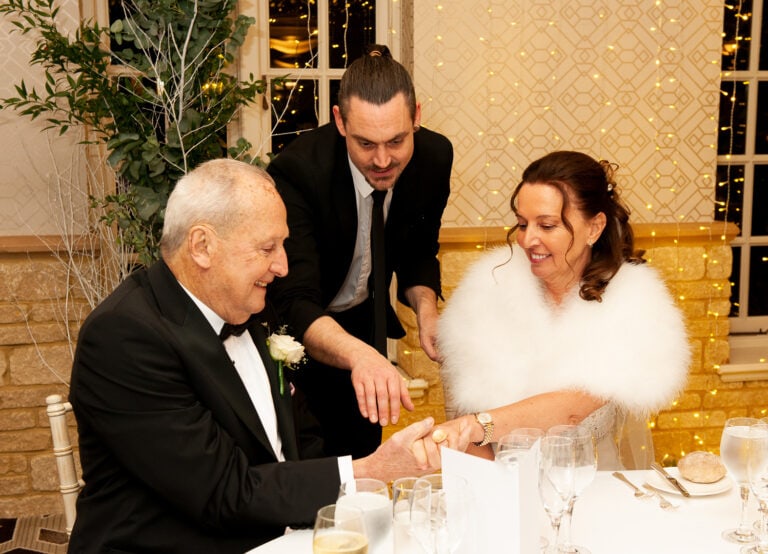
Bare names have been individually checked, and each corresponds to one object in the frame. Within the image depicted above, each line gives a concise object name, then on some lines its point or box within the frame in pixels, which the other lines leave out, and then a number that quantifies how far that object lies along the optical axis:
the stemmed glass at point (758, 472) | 1.50
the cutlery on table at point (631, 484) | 1.75
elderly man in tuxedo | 1.69
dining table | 1.53
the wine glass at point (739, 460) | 1.51
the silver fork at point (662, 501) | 1.70
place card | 1.30
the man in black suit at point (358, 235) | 2.30
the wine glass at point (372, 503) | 1.27
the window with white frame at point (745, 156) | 4.23
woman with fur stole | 2.22
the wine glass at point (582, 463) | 1.43
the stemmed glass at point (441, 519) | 1.25
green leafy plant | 3.35
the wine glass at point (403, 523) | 1.27
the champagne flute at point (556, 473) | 1.41
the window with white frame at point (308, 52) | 3.94
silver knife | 1.75
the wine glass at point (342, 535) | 1.20
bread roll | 1.79
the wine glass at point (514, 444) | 1.45
